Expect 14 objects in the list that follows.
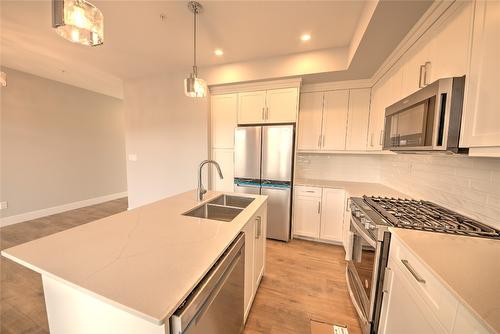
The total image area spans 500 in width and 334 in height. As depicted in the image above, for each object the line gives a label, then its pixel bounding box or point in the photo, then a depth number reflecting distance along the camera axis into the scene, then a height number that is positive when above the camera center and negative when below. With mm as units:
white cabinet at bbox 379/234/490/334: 670 -642
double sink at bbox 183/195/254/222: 1640 -521
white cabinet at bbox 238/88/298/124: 2801 +729
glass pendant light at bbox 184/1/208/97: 1741 +634
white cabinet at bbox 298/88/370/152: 2770 +538
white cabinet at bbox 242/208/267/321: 1416 -862
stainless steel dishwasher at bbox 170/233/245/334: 661 -658
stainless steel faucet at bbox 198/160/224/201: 1692 -363
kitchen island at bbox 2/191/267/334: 635 -479
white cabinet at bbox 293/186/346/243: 2688 -861
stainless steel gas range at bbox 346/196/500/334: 1188 -508
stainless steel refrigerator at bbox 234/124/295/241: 2751 -193
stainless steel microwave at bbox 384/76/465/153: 1065 +254
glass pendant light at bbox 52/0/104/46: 903 +659
